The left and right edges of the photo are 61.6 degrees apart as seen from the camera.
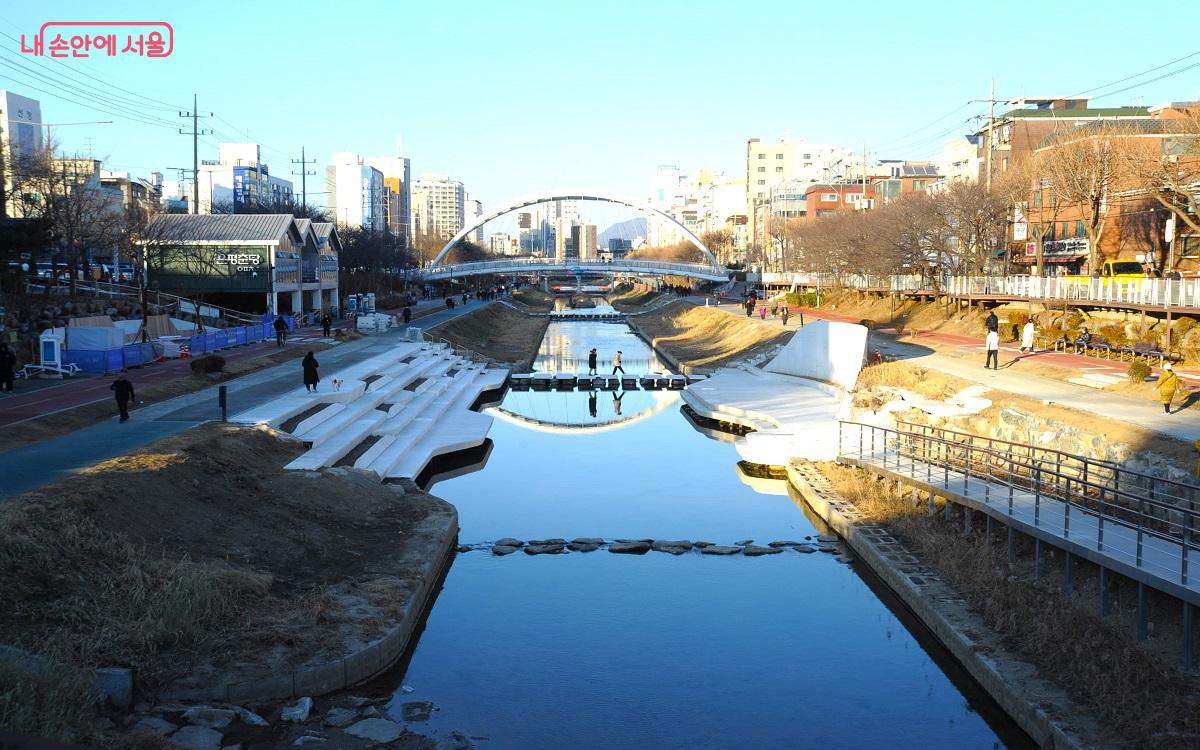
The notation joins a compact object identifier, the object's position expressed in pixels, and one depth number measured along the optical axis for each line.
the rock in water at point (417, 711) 11.52
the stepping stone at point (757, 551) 18.92
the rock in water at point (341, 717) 10.76
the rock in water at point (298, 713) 10.59
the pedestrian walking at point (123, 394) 21.64
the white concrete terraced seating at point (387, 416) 22.70
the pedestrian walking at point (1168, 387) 19.78
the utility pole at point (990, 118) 49.09
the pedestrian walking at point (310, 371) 27.09
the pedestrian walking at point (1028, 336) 32.47
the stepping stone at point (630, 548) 18.92
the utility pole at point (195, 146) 58.74
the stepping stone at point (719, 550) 18.95
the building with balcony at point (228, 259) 49.59
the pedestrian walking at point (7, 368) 24.83
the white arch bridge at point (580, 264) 105.80
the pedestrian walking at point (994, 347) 30.31
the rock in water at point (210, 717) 10.11
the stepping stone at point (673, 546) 19.02
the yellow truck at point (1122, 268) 44.39
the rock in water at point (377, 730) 10.62
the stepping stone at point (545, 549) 18.92
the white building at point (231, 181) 156.51
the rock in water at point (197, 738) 9.64
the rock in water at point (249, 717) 10.36
